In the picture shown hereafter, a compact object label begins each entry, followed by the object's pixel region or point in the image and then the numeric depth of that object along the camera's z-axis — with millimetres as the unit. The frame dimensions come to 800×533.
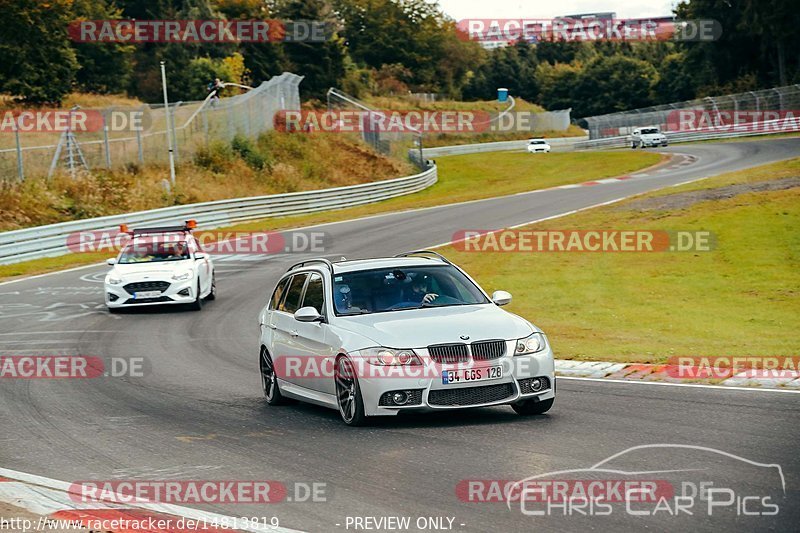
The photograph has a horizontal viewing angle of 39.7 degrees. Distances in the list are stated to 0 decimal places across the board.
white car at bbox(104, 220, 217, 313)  22797
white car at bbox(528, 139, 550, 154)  82062
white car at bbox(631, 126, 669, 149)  74938
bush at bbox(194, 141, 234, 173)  50156
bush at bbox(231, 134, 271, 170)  53438
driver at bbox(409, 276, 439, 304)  11148
